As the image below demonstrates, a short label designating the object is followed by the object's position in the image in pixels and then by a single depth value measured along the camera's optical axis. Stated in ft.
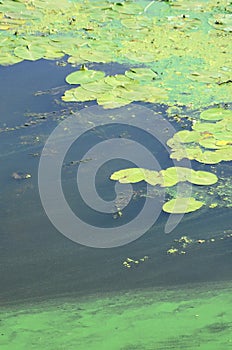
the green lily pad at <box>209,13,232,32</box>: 29.12
